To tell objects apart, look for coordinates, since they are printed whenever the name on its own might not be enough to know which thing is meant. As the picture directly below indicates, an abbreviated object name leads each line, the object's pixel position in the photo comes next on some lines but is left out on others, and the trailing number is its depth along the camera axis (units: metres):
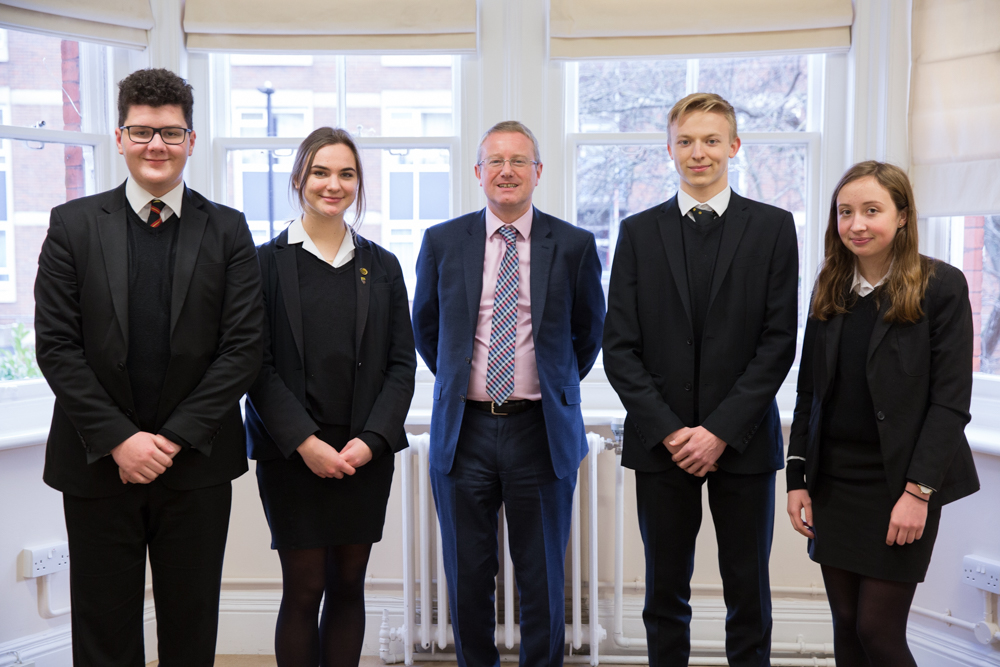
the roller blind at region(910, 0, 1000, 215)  2.47
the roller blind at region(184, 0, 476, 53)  2.72
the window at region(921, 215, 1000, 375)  2.65
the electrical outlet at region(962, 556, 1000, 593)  2.37
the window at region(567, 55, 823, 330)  2.90
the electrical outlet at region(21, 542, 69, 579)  2.47
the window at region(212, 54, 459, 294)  2.95
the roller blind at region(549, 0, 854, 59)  2.66
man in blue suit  2.10
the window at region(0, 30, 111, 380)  2.67
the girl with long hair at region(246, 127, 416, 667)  1.92
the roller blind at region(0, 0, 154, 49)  2.50
